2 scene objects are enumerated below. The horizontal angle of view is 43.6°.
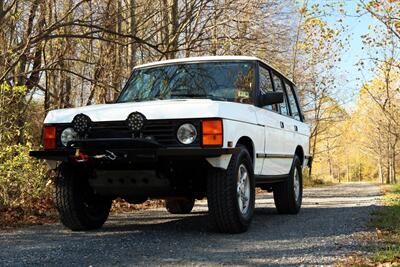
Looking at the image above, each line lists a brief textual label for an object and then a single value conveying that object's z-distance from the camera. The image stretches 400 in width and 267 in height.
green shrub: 8.19
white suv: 5.17
